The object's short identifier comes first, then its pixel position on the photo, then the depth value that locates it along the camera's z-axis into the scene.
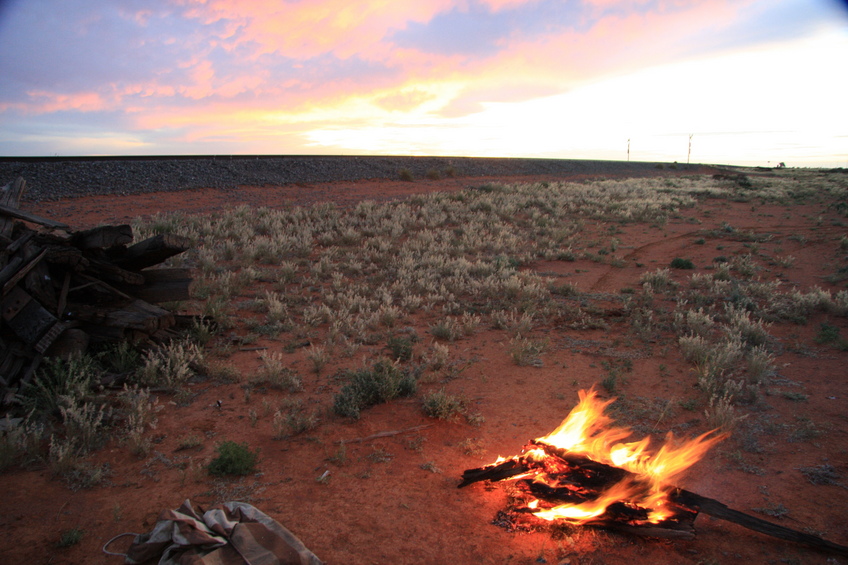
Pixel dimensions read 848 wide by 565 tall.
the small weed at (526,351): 6.78
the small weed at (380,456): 4.49
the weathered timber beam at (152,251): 6.16
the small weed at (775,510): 3.62
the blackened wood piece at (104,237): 5.84
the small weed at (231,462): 4.17
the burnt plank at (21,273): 5.15
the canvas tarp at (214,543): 2.86
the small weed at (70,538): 3.29
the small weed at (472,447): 4.64
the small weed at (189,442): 4.63
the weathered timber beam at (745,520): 3.13
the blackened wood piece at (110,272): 6.22
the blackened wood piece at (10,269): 5.25
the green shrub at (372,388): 5.32
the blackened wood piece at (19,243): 5.56
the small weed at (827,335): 7.02
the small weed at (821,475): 4.00
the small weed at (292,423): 4.88
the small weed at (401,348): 6.85
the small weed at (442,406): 5.20
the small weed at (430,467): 4.33
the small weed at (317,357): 6.46
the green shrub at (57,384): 4.89
